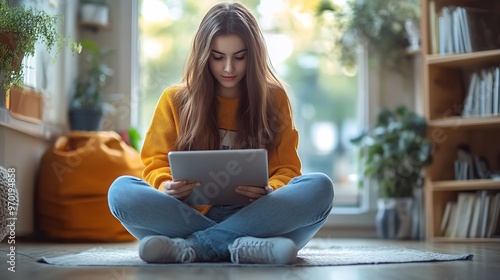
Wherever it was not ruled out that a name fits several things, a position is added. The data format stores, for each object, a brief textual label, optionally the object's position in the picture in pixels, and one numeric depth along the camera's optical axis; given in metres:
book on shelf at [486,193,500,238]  3.27
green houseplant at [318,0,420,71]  3.74
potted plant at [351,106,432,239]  3.46
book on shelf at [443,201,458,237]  3.36
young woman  1.90
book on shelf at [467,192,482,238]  3.30
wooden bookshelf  3.30
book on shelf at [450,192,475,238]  3.32
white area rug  1.89
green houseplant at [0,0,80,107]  2.23
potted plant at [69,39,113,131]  3.56
